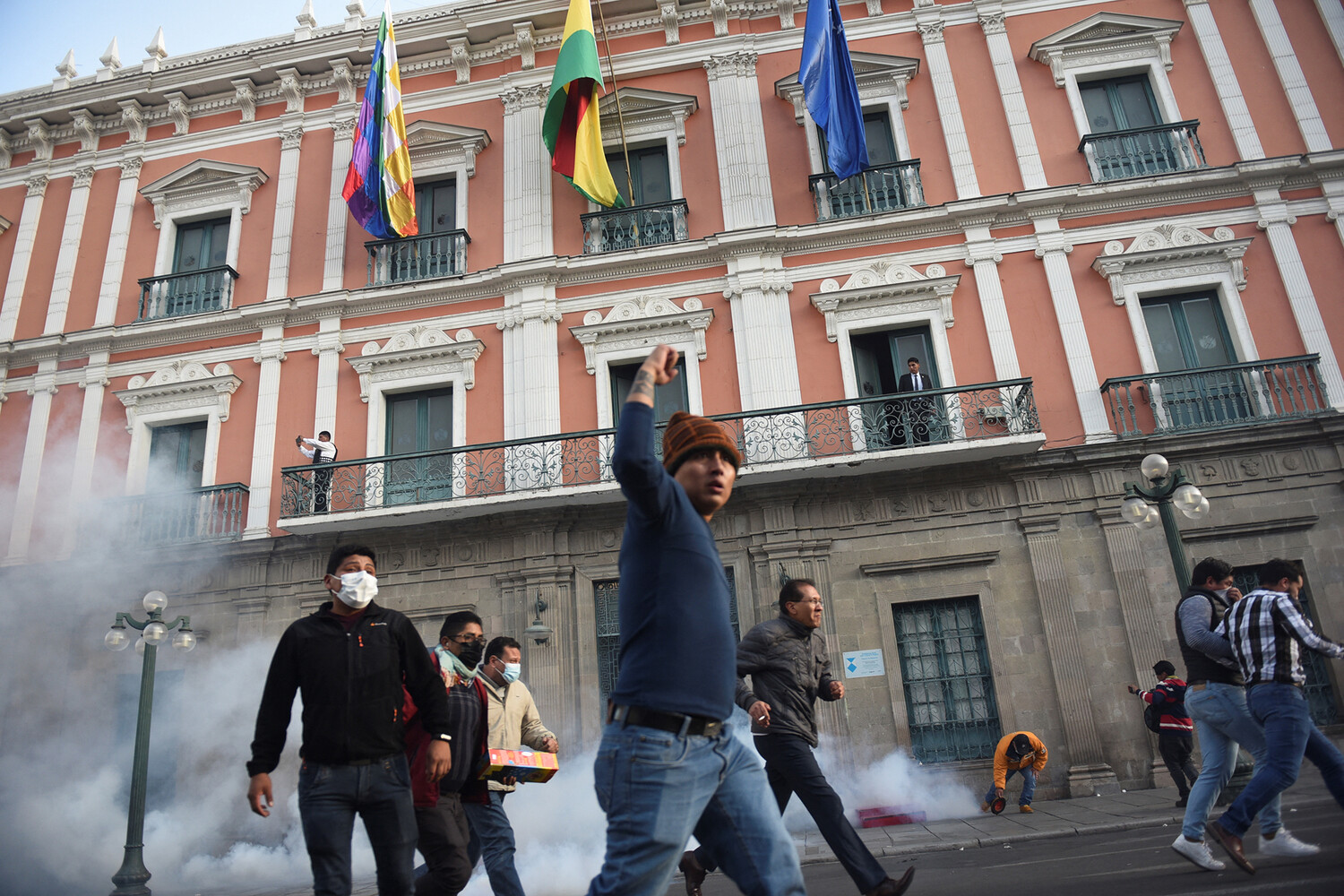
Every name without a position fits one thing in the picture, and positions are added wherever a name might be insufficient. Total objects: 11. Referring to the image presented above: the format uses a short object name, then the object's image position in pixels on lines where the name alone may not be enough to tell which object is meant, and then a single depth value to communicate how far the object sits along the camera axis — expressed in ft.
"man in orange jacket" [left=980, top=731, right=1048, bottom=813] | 30.37
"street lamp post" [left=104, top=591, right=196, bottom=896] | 27.63
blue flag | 40.22
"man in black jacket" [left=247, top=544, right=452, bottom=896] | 11.19
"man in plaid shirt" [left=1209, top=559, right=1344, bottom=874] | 15.11
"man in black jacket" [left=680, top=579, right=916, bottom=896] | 15.16
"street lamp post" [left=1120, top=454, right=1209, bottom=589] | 27.50
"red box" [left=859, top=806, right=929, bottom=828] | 32.09
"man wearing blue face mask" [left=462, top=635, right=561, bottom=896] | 15.06
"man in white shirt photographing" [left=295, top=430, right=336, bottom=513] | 40.83
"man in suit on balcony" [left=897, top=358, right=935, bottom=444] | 38.14
